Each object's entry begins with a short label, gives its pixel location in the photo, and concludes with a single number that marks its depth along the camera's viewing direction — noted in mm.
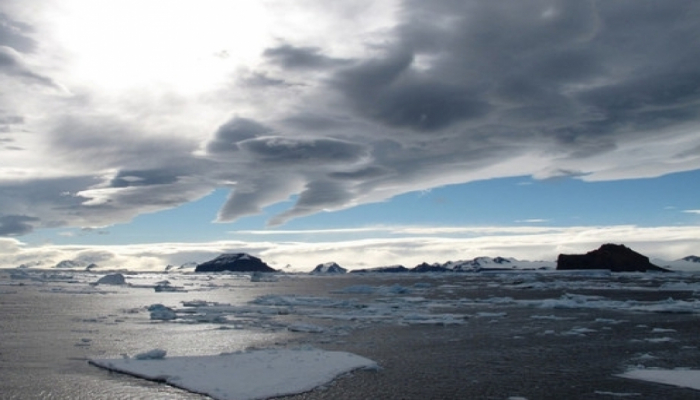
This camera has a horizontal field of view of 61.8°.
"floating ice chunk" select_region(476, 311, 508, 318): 34781
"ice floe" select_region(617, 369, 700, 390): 15688
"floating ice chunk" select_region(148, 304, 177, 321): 33688
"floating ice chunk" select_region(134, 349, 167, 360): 18531
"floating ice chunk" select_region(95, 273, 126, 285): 97638
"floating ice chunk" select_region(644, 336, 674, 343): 23667
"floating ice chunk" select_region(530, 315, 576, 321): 33000
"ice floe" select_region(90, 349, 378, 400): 14891
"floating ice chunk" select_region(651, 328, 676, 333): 27031
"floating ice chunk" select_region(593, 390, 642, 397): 14472
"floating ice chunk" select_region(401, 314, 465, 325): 30908
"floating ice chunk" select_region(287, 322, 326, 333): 27766
